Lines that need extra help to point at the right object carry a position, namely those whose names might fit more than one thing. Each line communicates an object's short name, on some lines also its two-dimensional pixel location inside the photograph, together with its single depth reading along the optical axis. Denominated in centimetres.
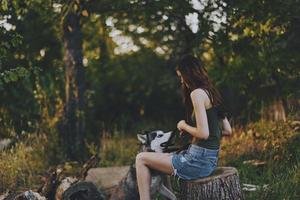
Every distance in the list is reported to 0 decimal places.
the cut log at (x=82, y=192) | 705
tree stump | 630
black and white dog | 653
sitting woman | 618
